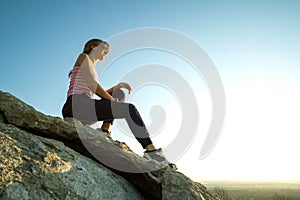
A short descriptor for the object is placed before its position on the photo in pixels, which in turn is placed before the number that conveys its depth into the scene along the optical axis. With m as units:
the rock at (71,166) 3.54
